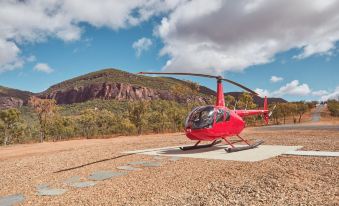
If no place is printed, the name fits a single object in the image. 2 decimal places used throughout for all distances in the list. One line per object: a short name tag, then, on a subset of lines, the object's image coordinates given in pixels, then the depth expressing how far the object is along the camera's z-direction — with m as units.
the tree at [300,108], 83.49
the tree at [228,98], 59.19
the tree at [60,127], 55.29
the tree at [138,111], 43.28
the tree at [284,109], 76.06
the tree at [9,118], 42.75
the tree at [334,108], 96.93
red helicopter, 15.02
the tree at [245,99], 62.53
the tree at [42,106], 37.19
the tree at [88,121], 56.84
